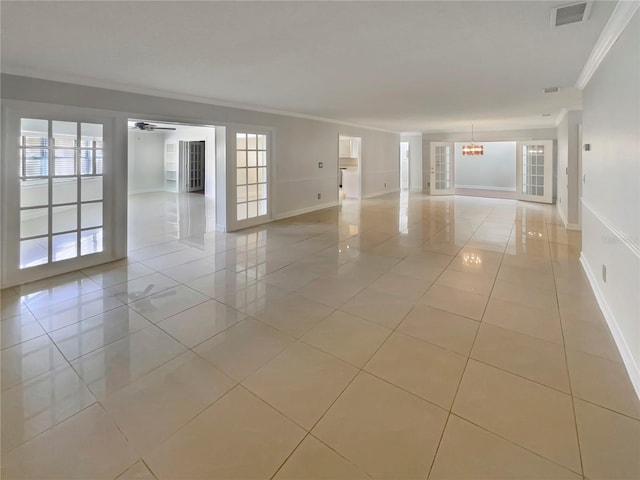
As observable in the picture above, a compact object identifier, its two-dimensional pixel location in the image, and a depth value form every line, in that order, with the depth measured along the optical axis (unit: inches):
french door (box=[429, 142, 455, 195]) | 444.1
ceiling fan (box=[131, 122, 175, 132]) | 348.2
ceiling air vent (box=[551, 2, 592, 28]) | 90.9
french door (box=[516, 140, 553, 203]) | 362.9
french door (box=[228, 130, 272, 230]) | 246.2
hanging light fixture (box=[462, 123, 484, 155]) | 402.0
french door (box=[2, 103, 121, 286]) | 140.9
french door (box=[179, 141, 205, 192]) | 476.7
